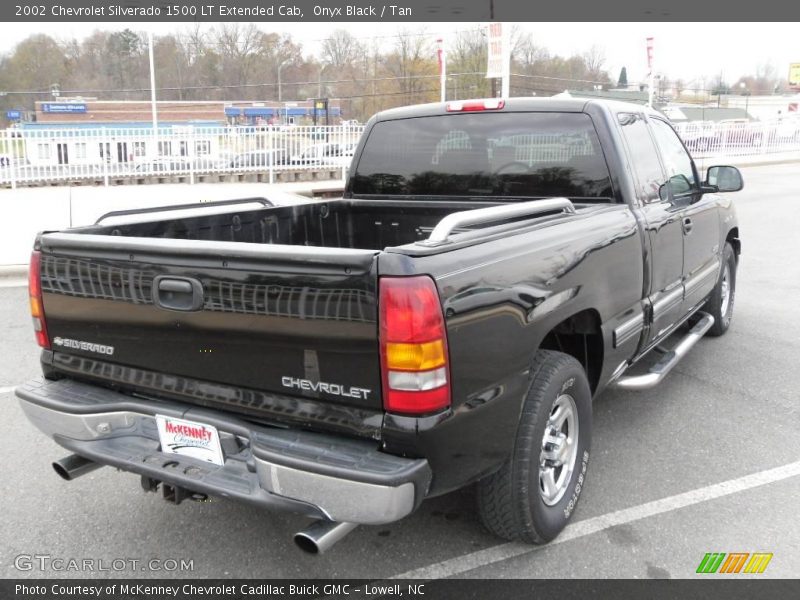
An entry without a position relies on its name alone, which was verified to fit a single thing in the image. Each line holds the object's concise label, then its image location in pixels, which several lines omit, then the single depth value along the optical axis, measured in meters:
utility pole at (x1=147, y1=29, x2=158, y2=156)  28.47
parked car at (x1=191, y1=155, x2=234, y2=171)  17.62
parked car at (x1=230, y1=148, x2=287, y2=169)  18.83
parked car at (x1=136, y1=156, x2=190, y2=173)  17.66
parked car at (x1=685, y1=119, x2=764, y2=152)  29.64
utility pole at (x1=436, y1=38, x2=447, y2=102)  24.86
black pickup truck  2.22
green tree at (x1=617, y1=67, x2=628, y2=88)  100.48
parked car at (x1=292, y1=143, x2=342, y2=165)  19.62
